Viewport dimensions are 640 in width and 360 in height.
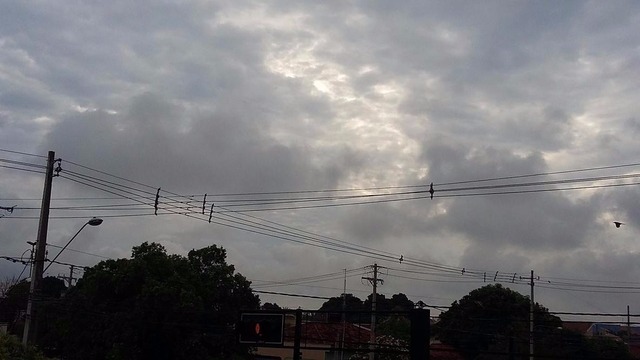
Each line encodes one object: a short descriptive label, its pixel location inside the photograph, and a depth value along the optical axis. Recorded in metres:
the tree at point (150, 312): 47.16
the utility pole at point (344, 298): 70.10
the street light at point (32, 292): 33.22
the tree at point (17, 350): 26.22
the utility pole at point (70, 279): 71.59
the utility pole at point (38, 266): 33.28
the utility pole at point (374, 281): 57.44
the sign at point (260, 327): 25.80
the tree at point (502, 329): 41.69
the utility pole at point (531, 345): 44.81
